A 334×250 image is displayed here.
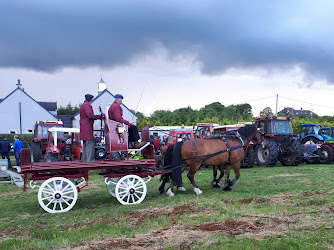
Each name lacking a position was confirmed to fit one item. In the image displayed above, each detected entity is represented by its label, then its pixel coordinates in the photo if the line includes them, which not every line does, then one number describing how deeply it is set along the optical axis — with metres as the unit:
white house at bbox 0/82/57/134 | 40.44
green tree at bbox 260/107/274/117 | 61.65
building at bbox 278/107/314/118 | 83.66
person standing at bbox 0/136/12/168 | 17.05
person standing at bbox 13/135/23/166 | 16.52
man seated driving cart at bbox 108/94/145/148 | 7.87
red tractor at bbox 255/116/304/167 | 16.42
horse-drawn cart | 7.43
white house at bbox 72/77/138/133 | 41.78
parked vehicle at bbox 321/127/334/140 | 20.78
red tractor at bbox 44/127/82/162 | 12.95
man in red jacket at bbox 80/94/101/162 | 7.79
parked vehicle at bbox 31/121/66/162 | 15.15
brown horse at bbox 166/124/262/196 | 9.05
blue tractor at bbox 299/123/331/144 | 19.98
